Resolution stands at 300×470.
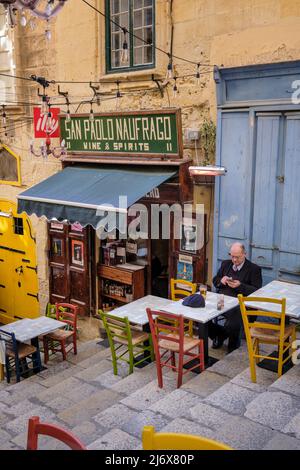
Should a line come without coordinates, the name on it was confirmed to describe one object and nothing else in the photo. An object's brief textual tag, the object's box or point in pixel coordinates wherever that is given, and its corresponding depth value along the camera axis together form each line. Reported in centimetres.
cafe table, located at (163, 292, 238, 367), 621
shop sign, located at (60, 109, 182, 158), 798
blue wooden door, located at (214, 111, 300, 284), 688
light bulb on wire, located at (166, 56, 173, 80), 759
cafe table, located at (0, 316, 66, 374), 761
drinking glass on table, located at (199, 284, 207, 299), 689
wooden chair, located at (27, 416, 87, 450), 295
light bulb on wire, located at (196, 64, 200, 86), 760
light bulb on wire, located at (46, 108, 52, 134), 1005
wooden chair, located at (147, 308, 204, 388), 593
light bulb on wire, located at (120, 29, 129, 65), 862
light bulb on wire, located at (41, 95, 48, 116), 833
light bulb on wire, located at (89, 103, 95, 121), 872
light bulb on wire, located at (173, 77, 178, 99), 793
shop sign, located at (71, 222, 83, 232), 963
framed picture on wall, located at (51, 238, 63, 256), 1012
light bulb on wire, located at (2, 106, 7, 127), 1093
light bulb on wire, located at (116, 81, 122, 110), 869
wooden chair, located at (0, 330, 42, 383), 751
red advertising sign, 996
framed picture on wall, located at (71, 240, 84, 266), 970
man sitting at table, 684
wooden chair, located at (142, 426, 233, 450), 283
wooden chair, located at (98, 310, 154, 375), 673
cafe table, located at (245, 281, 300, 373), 581
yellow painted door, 1133
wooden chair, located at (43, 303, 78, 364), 827
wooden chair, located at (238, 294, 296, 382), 564
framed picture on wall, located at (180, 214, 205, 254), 798
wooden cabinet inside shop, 891
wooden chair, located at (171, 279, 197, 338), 715
